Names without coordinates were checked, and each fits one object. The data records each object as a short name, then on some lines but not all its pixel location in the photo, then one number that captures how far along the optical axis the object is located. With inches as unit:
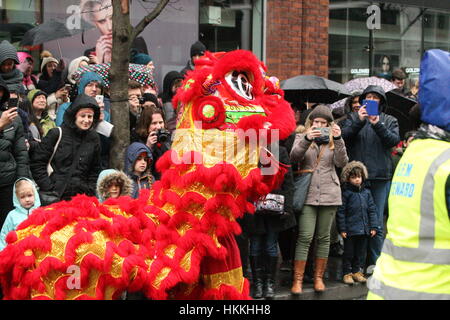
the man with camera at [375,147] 536.0
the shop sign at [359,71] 826.9
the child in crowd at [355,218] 515.4
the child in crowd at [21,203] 376.5
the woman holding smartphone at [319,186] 485.4
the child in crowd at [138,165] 426.1
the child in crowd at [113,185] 389.1
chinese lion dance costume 301.5
